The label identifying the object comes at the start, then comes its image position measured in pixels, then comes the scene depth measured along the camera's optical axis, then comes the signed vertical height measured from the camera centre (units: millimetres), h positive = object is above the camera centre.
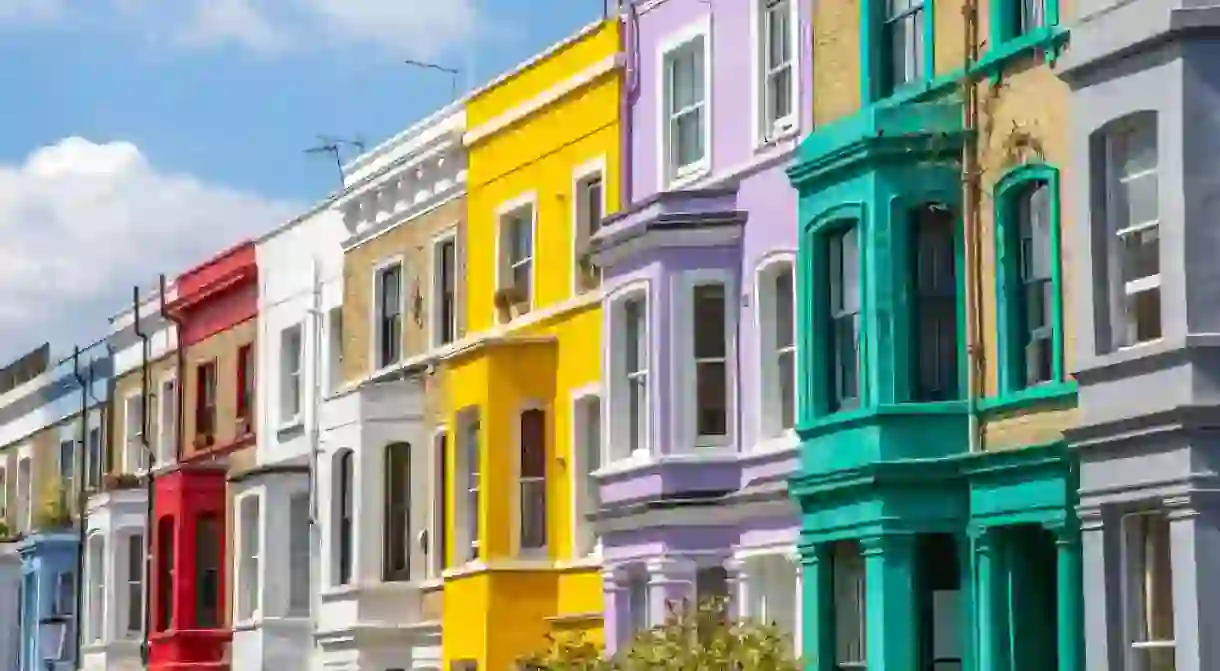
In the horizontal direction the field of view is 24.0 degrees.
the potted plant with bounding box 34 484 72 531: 60656 +3468
